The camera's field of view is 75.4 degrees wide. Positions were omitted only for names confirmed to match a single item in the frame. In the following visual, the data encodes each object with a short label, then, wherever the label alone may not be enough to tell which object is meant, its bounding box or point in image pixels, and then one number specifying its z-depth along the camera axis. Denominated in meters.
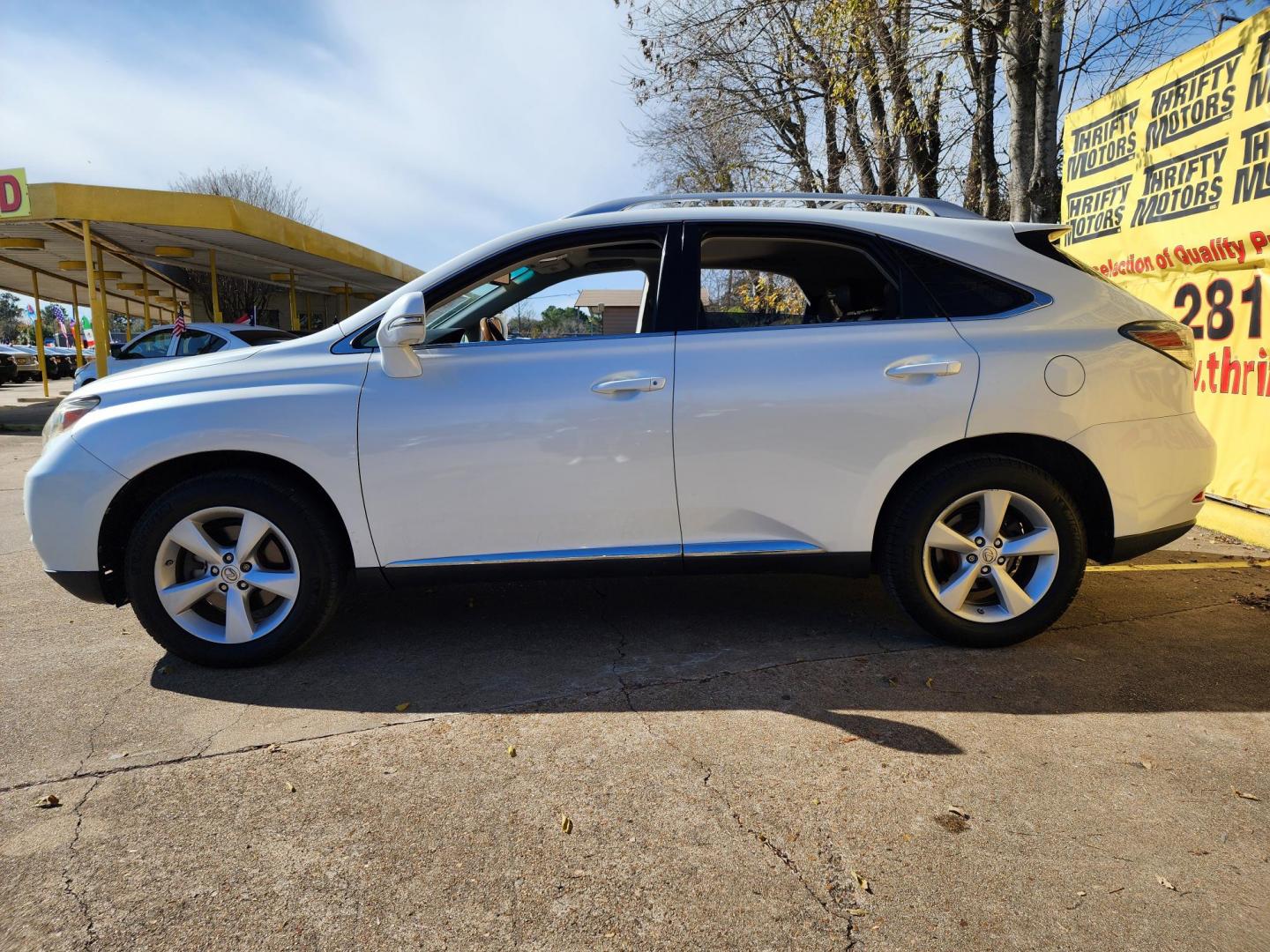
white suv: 3.27
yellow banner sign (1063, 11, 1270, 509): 5.25
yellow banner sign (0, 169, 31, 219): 12.67
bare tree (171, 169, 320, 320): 36.91
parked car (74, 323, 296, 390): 11.93
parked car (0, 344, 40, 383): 33.88
